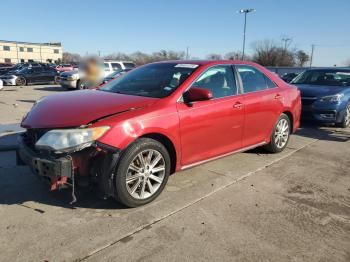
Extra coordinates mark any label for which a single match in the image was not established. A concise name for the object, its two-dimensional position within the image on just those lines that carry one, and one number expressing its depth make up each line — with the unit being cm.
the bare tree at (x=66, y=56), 9414
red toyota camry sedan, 336
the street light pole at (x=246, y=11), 4450
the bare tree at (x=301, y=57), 8219
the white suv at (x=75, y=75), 1822
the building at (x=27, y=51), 8808
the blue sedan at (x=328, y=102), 800
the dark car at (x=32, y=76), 2184
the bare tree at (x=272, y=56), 7744
